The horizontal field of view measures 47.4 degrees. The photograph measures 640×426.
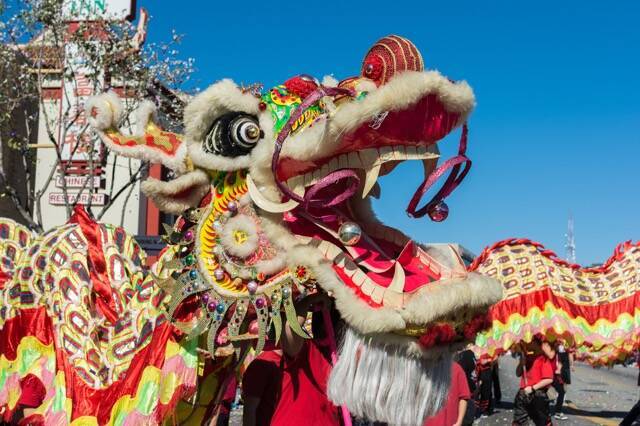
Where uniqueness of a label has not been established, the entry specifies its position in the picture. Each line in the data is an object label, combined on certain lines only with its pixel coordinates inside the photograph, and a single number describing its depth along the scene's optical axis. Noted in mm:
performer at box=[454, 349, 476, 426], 8421
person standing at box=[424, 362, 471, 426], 4195
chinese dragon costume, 2057
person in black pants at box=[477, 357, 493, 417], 10927
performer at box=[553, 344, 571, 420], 10664
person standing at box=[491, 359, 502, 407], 12207
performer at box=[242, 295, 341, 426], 2576
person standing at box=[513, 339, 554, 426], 6773
